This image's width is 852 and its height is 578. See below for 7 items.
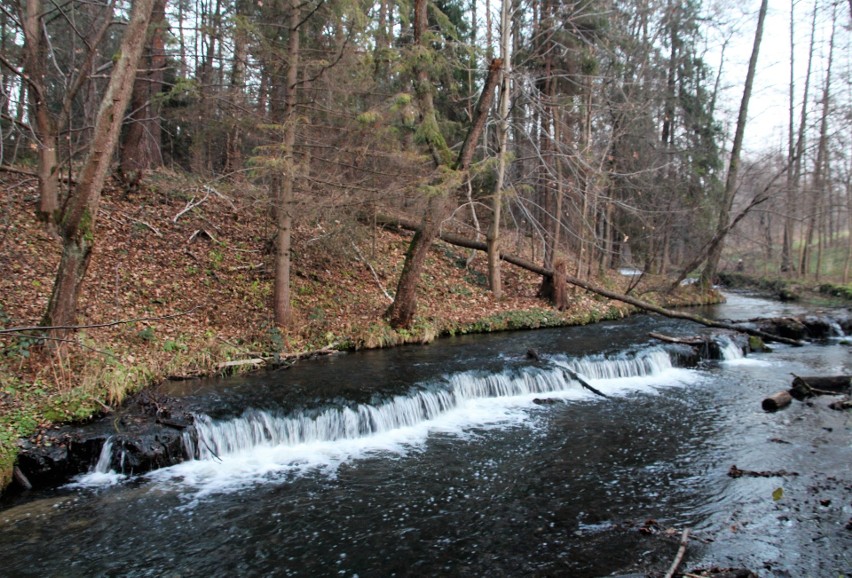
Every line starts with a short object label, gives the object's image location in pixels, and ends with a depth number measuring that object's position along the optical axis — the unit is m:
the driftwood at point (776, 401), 9.18
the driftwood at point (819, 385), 9.84
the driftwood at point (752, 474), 6.61
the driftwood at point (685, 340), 13.66
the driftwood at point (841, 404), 9.09
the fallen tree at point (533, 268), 17.34
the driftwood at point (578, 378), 10.48
